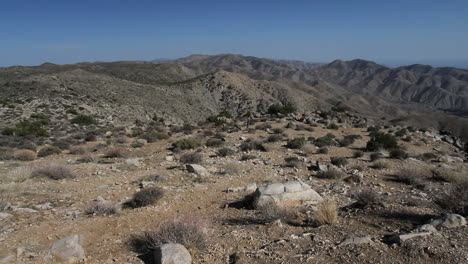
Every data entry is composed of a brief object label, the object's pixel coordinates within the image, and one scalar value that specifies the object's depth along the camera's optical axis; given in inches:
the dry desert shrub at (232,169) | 406.9
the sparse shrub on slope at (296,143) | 592.1
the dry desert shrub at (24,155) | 526.6
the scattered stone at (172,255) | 167.6
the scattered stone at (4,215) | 244.0
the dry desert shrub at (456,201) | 215.5
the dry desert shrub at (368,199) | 253.0
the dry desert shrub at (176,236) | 189.9
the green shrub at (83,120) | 1172.2
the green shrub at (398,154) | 512.1
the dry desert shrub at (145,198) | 280.8
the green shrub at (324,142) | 617.9
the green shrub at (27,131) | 851.5
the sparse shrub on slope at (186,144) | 585.3
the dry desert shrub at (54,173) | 380.5
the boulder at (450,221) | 188.5
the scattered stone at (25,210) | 262.0
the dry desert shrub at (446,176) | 358.9
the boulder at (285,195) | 264.7
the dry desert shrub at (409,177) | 352.5
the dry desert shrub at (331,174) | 378.0
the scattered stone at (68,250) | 178.2
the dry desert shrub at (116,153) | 529.3
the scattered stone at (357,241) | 177.6
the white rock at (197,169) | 392.4
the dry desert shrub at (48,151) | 567.8
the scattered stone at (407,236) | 170.9
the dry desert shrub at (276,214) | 231.8
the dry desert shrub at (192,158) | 462.3
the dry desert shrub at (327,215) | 221.0
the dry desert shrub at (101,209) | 260.8
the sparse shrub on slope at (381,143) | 589.9
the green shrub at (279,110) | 1362.3
